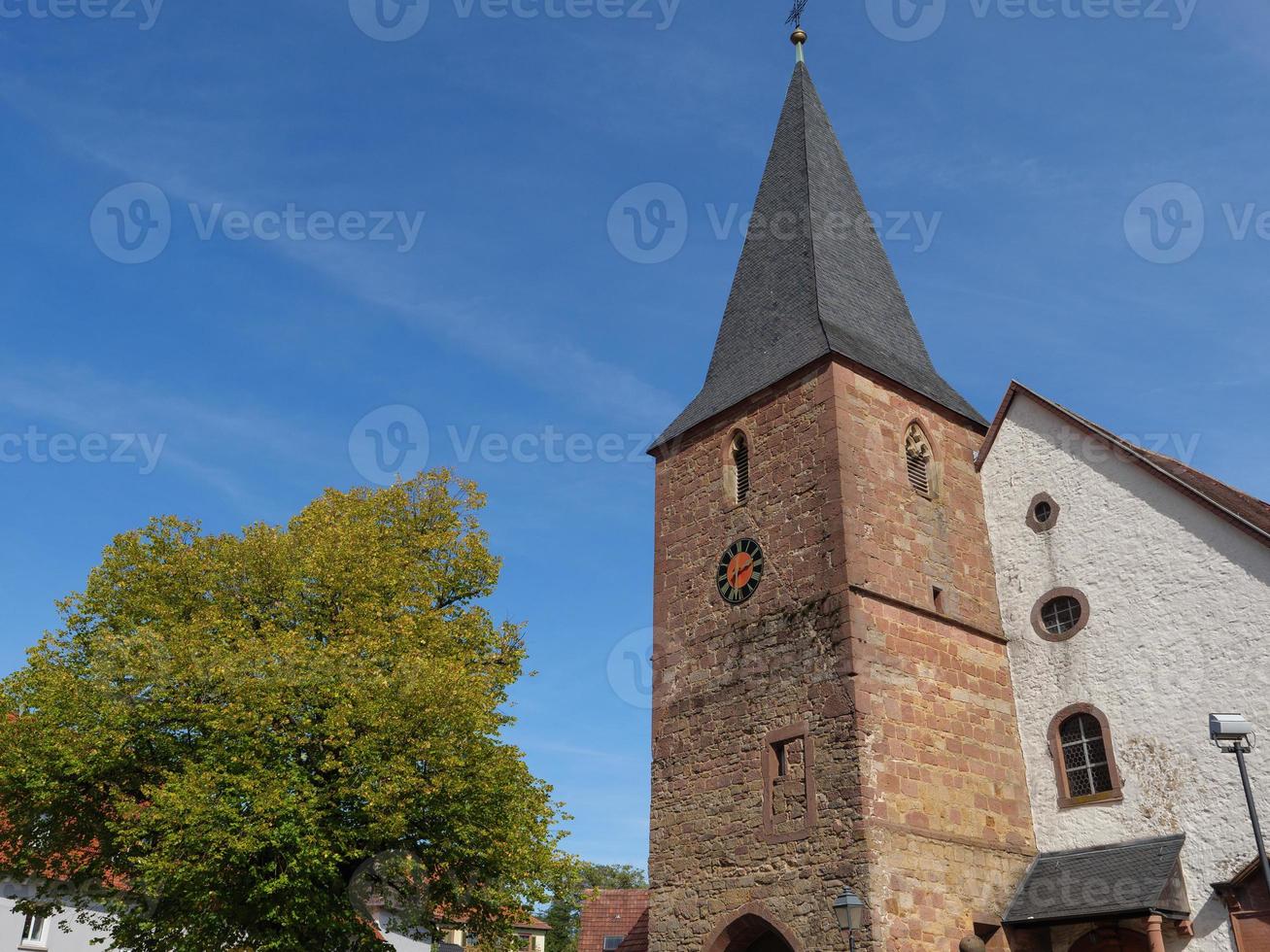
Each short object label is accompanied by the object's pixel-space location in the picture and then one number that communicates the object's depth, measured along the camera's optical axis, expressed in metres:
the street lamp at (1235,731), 10.55
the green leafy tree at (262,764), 13.71
